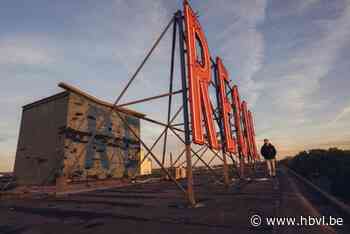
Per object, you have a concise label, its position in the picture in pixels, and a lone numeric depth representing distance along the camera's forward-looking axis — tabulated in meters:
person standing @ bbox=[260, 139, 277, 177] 12.49
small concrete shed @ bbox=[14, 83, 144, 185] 14.88
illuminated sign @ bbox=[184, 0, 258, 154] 6.45
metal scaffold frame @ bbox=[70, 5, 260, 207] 6.02
